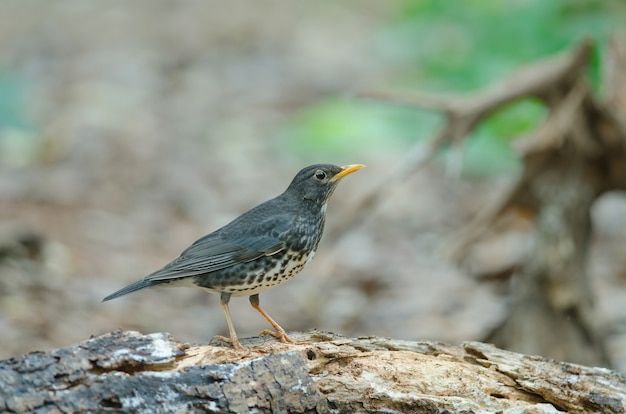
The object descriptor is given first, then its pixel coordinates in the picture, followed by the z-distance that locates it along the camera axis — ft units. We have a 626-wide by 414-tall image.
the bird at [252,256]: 31.09
